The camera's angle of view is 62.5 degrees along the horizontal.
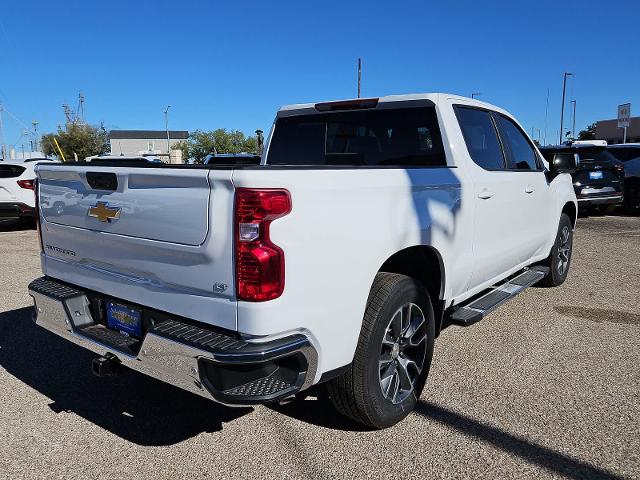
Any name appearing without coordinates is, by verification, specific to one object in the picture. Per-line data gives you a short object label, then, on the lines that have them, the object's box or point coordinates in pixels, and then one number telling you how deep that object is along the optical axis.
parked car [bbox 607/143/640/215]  13.73
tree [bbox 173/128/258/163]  86.88
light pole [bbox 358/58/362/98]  36.31
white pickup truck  2.30
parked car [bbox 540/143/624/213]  12.35
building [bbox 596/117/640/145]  55.16
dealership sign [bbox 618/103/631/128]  26.06
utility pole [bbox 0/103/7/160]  69.81
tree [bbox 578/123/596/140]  69.17
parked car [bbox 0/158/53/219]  10.94
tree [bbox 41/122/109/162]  54.50
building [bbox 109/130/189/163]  117.56
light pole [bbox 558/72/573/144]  51.25
